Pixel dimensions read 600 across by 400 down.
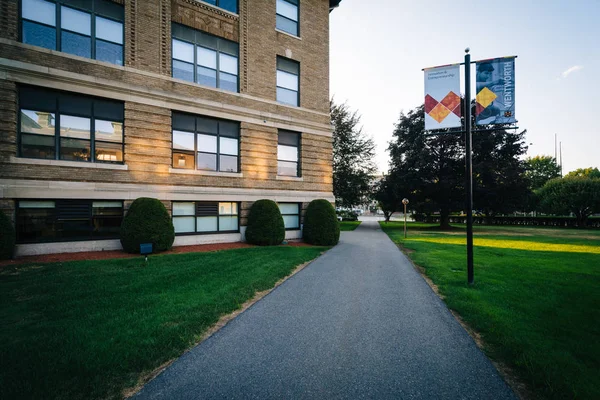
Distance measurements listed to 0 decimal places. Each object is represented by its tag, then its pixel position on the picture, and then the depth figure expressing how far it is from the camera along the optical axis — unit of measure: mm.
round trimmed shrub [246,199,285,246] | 13672
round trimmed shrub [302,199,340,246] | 14719
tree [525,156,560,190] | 68000
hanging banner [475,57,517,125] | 6875
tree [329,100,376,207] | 33750
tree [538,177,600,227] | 33188
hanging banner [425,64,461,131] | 7242
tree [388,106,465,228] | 27641
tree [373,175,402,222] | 31252
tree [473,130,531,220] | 26719
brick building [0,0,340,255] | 10297
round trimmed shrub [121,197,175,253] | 10656
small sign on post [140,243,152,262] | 9056
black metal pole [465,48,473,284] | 7113
